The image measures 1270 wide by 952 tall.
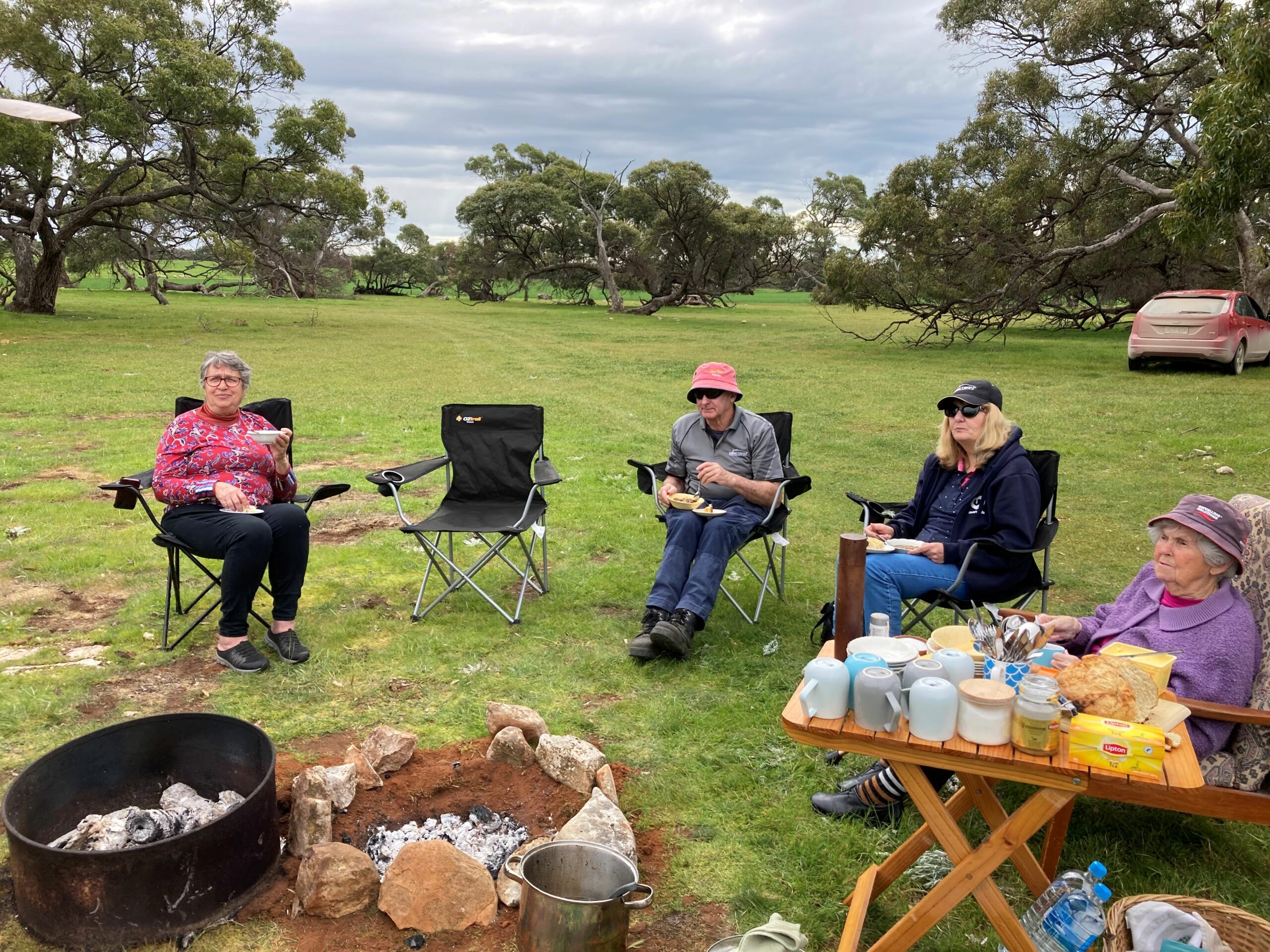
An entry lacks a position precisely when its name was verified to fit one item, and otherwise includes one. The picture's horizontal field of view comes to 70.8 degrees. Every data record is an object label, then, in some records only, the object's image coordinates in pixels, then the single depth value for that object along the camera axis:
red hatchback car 12.79
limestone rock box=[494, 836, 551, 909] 2.32
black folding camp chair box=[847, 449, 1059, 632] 3.45
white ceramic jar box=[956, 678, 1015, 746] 1.81
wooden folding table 1.80
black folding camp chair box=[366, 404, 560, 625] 4.85
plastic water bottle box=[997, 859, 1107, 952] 2.00
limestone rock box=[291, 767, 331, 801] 2.52
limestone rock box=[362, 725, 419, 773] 2.85
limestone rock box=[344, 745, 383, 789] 2.73
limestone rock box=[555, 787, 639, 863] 2.41
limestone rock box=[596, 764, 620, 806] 2.72
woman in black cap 3.41
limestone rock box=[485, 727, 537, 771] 2.89
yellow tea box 1.77
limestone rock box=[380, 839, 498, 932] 2.24
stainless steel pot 2.02
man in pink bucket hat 3.80
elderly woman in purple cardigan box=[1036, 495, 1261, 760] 2.32
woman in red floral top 3.67
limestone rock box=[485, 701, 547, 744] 3.02
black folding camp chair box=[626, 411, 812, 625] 4.16
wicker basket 1.81
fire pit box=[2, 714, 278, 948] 2.07
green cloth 1.99
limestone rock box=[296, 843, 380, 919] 2.26
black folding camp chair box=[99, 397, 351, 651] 3.72
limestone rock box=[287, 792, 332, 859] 2.44
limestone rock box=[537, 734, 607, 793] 2.77
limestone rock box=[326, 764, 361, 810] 2.60
